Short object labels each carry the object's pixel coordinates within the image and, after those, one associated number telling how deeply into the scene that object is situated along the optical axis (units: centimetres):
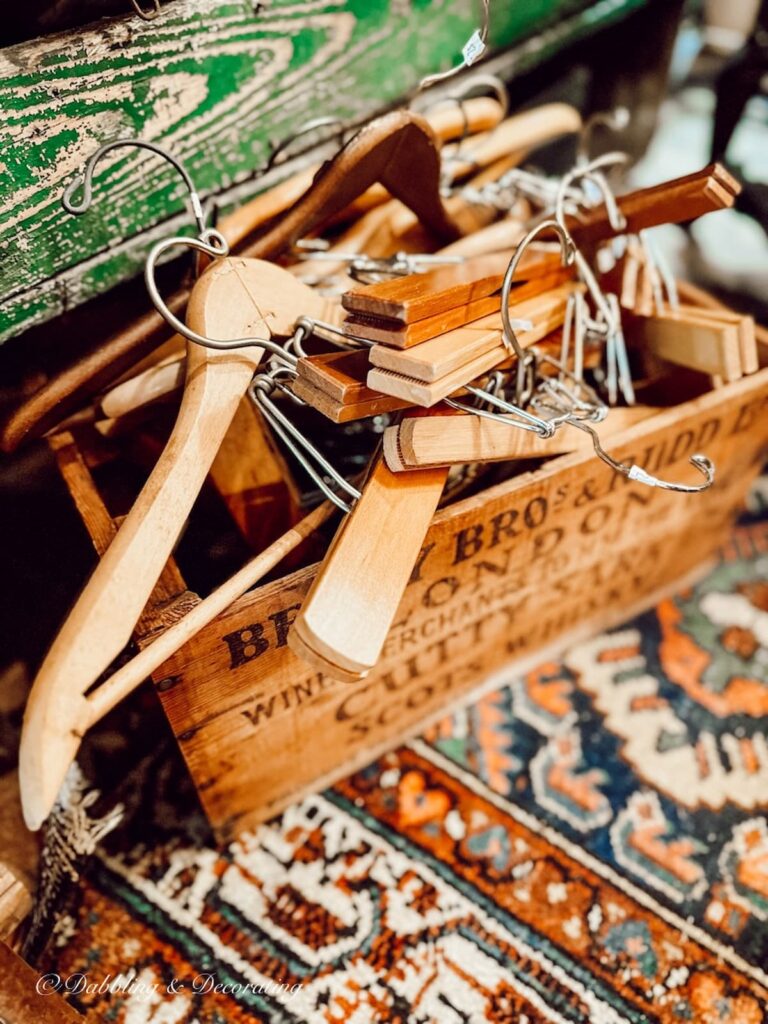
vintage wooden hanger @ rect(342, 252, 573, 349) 54
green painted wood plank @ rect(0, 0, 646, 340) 65
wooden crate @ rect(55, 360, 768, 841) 62
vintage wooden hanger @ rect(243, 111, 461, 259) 65
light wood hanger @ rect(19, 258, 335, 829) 44
